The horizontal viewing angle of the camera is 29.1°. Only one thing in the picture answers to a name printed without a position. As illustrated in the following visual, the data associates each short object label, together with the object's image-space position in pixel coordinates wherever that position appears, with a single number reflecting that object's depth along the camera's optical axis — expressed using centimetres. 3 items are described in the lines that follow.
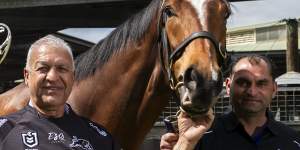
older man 239
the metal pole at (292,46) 1066
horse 329
